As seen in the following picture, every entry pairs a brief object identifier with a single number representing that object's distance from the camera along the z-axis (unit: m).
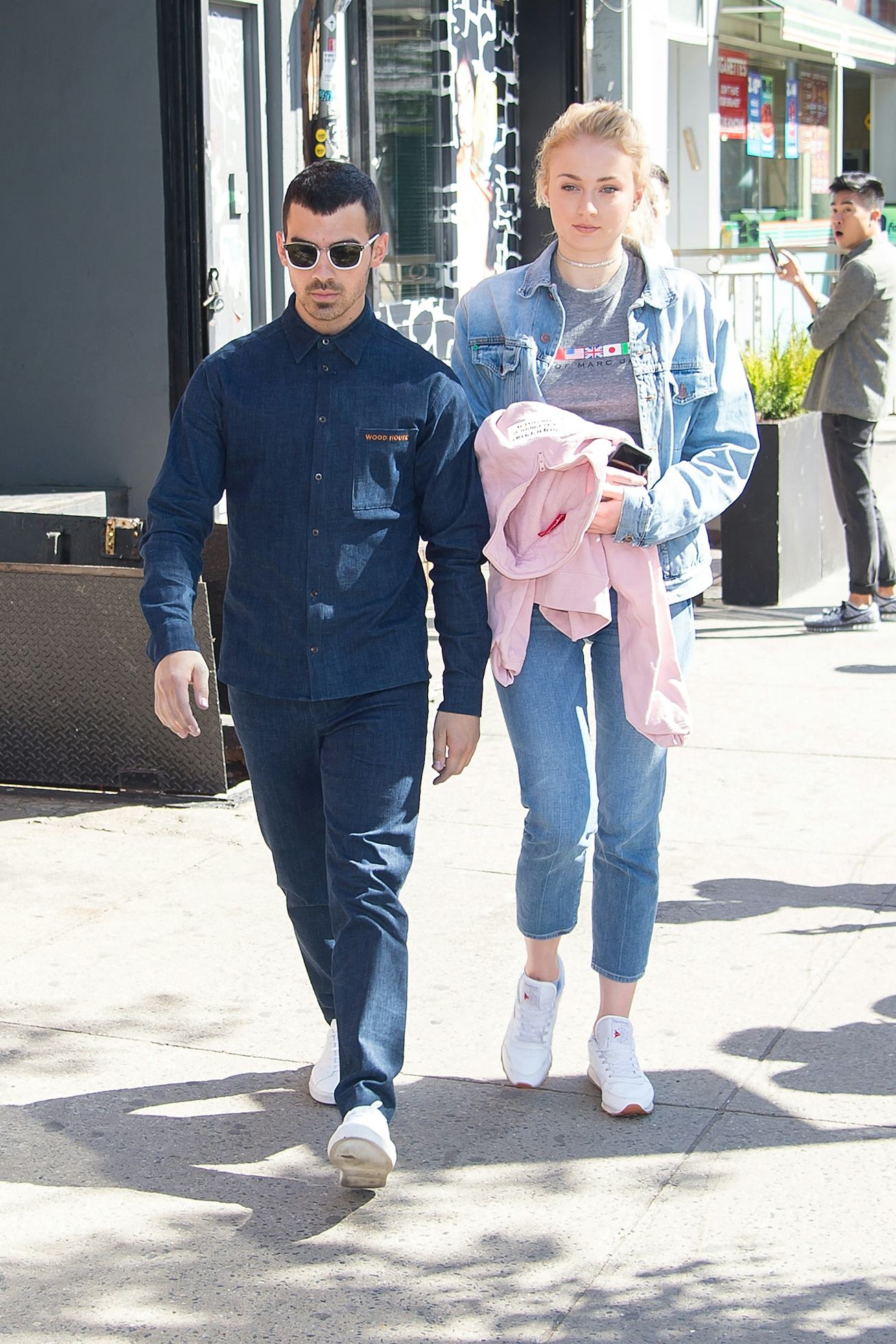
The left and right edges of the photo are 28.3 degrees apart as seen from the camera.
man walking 3.31
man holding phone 8.60
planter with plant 9.16
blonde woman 3.54
